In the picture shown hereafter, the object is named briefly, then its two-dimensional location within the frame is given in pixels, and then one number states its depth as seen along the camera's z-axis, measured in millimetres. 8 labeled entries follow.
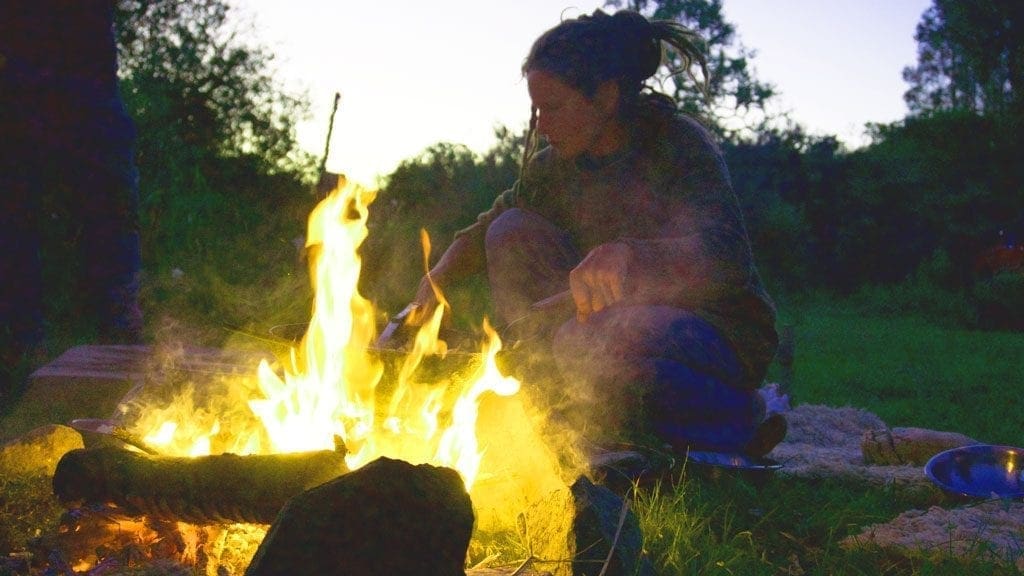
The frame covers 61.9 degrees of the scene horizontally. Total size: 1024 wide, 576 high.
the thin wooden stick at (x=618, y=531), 1775
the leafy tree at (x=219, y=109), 8273
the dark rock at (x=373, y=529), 1440
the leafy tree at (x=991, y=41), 14672
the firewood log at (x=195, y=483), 1912
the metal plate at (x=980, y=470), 2879
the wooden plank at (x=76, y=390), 3604
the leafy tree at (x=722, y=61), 13953
